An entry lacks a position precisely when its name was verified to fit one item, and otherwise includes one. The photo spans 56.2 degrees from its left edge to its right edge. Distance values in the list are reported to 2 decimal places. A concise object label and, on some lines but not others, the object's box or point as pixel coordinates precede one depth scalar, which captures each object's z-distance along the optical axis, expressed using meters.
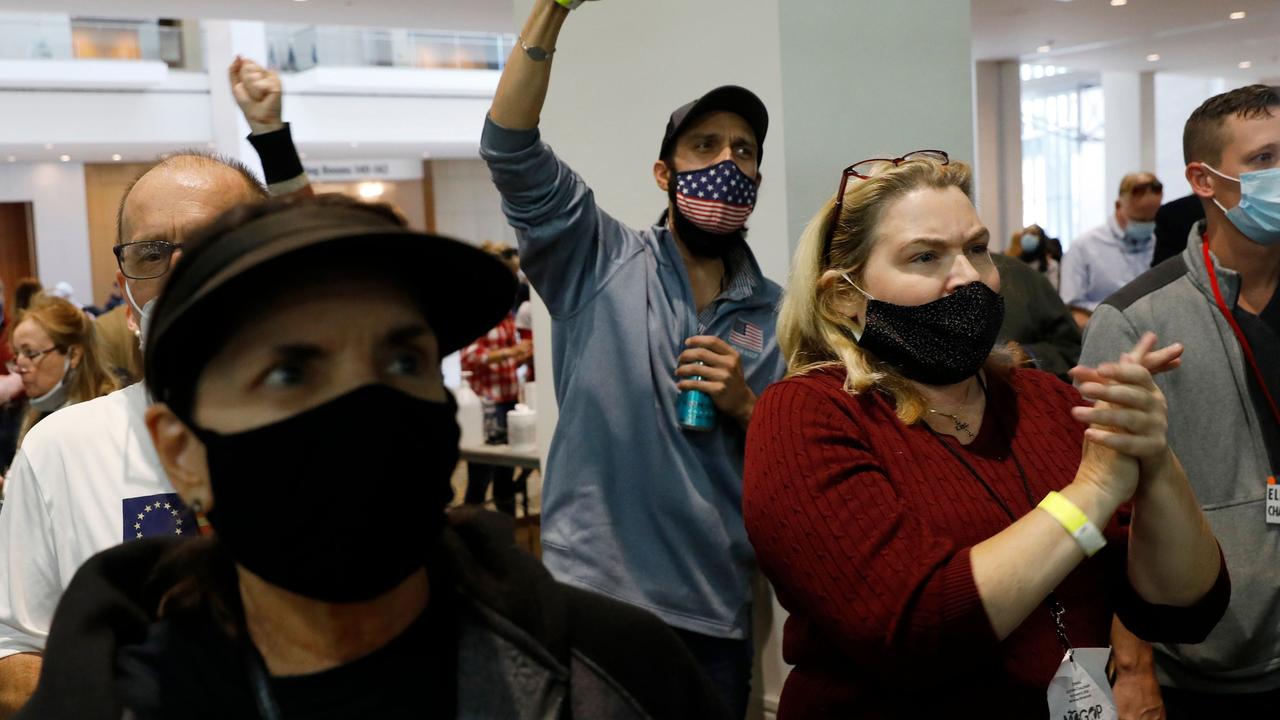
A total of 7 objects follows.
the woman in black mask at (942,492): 1.64
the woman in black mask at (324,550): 1.02
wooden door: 21.16
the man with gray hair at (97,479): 1.77
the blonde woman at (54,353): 4.71
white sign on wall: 21.61
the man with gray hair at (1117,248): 7.10
